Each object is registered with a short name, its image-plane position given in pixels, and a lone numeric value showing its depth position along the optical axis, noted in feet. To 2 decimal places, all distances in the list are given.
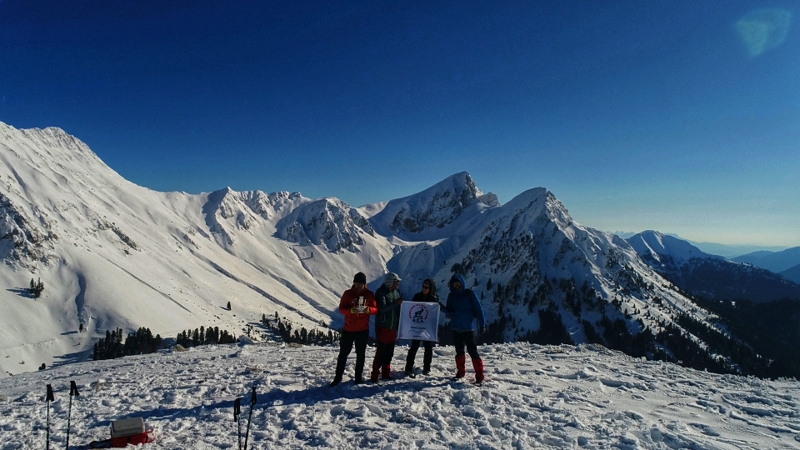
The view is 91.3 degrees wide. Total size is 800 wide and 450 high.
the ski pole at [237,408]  26.04
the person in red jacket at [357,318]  39.89
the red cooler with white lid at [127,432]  26.84
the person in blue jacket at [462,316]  43.14
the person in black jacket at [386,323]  42.34
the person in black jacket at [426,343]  46.08
